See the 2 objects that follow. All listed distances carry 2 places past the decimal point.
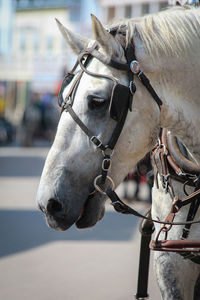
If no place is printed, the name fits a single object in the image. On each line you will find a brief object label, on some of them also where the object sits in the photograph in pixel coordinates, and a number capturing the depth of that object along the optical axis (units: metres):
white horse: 4.07
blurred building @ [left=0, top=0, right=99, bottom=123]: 93.81
